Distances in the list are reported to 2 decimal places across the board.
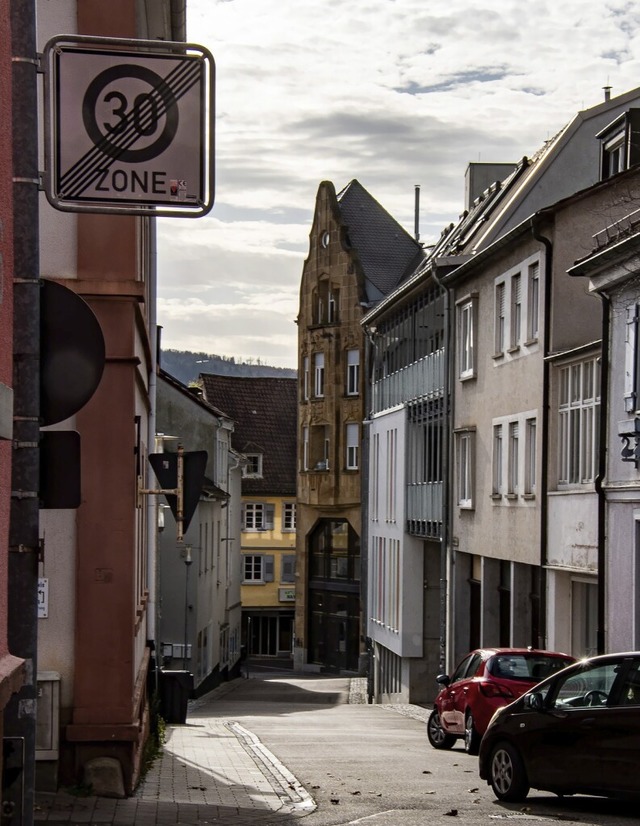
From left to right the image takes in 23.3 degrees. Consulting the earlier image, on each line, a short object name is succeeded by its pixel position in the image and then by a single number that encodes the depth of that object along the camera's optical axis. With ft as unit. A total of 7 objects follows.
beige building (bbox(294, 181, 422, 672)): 203.31
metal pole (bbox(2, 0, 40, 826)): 19.80
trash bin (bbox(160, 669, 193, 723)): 79.77
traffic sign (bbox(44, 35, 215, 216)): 22.49
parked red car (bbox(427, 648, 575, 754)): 69.10
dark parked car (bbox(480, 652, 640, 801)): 45.16
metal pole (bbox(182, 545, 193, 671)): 142.72
